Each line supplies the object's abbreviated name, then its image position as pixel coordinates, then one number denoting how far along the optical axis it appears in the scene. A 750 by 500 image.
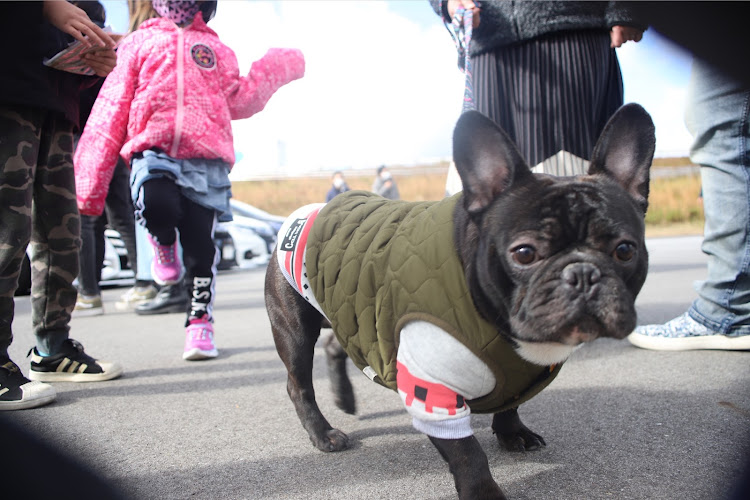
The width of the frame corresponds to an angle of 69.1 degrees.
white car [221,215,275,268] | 9.12
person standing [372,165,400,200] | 12.97
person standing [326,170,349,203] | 12.45
